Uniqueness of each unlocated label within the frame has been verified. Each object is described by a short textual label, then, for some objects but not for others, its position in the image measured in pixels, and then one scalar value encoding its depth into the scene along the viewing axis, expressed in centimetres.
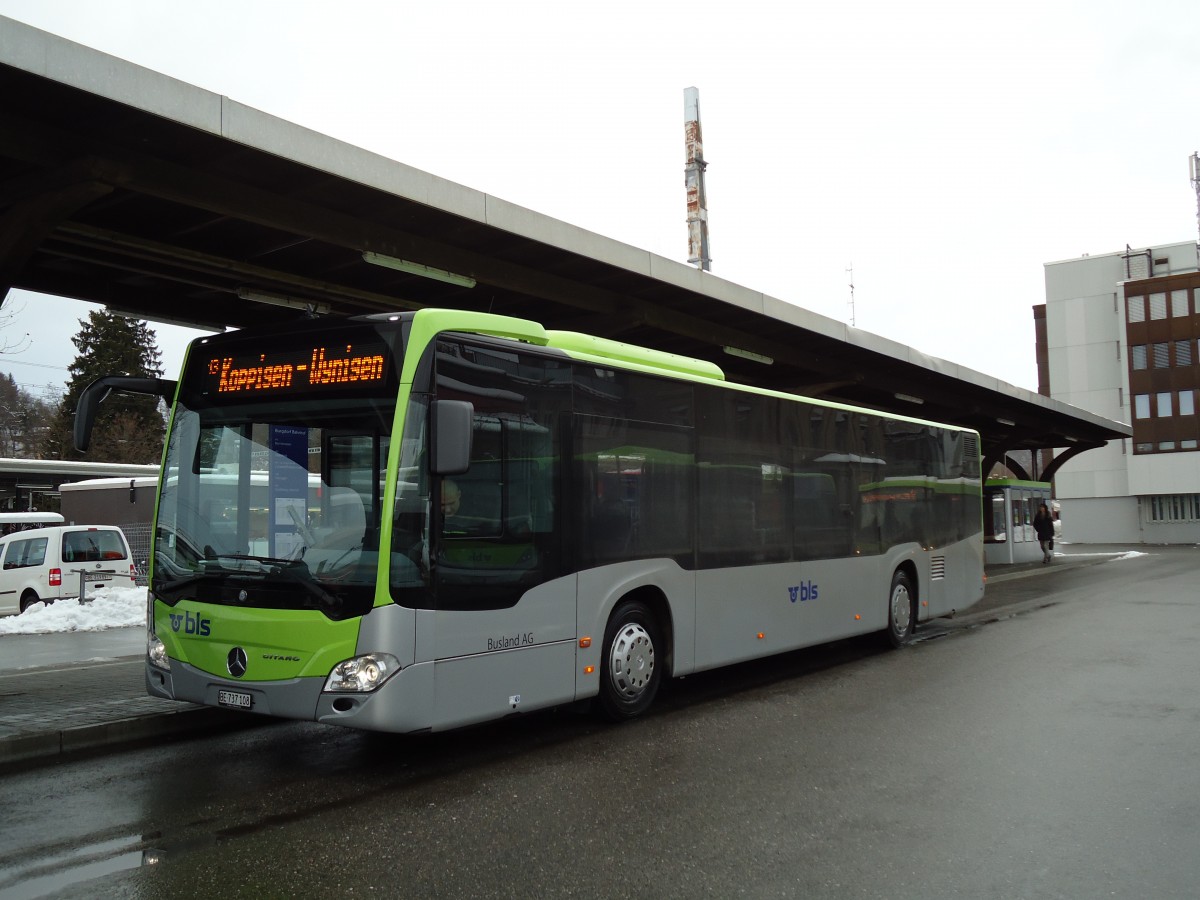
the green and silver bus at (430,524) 634
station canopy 835
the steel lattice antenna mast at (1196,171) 6588
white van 1888
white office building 5781
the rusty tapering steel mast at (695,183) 4997
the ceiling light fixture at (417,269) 1167
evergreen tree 5759
